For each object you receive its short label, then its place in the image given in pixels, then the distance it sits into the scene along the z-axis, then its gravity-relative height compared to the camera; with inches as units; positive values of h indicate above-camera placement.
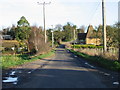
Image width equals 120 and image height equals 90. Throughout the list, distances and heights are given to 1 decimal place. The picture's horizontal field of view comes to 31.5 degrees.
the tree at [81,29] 5449.3 +315.0
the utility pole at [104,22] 802.8 +72.8
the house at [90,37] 3925.2 +85.5
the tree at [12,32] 3162.9 +150.3
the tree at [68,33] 4810.5 +199.0
